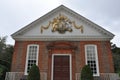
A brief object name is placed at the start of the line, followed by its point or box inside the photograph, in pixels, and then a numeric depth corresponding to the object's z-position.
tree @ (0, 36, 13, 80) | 24.49
